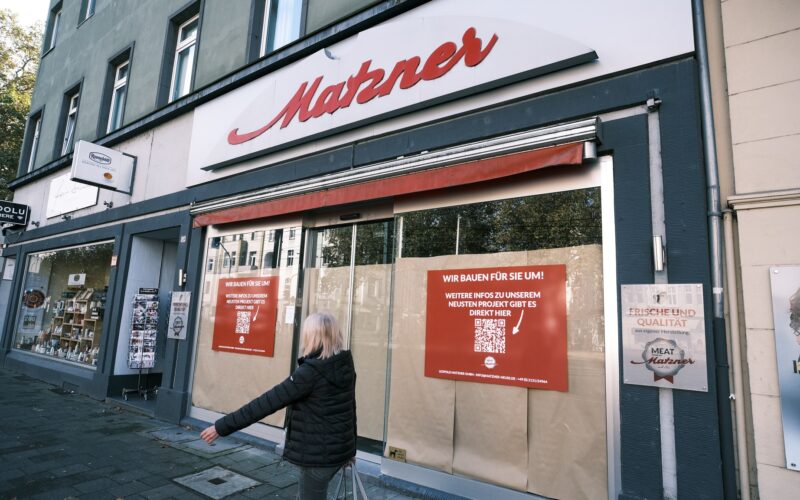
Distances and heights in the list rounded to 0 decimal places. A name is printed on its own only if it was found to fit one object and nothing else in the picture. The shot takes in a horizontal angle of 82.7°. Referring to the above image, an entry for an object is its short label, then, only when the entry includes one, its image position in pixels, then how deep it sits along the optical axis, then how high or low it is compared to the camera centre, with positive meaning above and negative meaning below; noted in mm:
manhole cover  4438 -1709
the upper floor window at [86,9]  13023 +8553
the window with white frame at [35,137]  14555 +5408
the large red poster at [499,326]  3895 -6
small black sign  13023 +2575
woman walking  2770 -594
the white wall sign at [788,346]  2904 -52
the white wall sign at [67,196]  10602 +2682
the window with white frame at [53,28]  14873 +9109
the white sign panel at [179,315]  7305 -70
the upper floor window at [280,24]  7461 +4854
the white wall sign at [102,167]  8648 +2723
